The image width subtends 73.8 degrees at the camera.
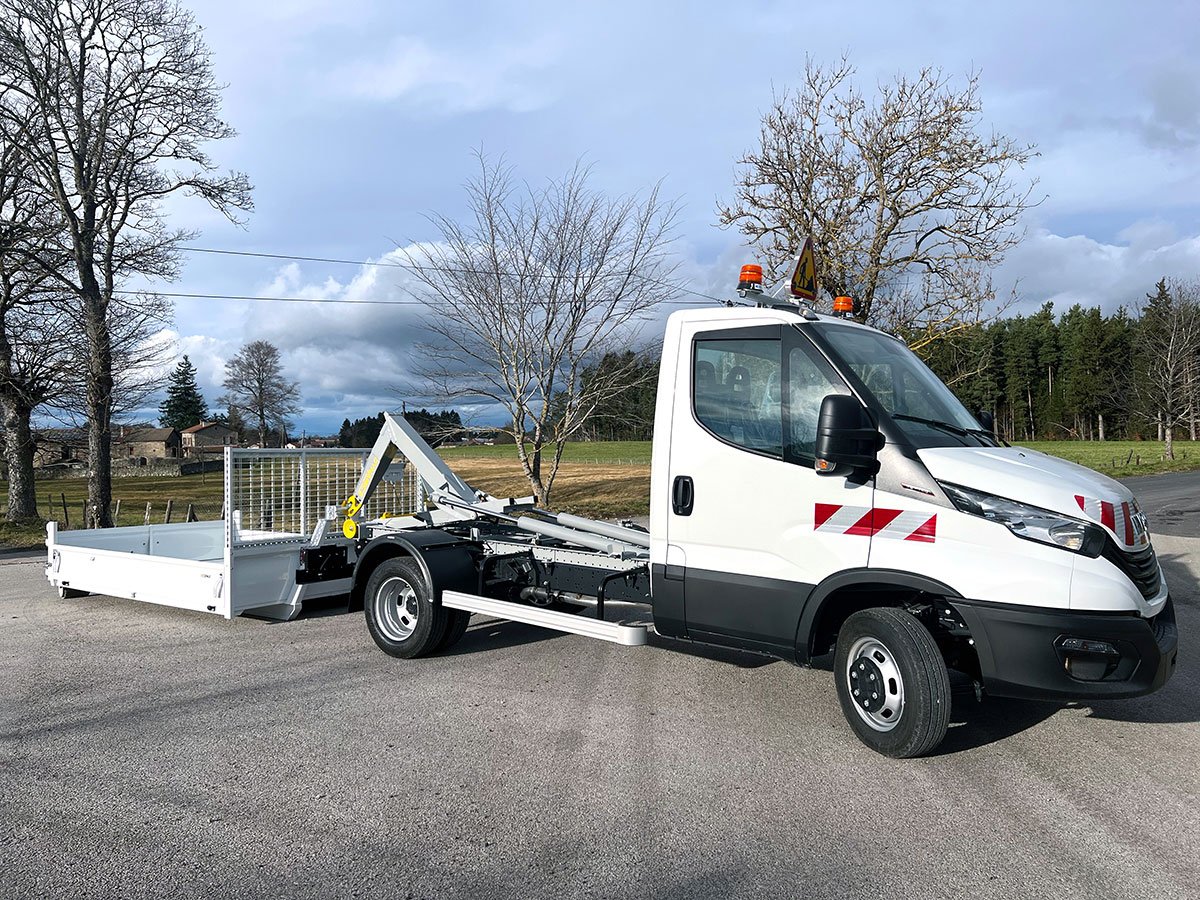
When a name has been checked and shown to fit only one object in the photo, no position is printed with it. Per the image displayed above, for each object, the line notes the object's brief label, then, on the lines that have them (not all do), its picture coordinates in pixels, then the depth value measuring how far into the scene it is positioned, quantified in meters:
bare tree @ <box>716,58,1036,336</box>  16.44
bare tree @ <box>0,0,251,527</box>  19.14
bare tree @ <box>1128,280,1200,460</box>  46.47
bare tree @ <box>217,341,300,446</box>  72.00
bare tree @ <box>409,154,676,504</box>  16.70
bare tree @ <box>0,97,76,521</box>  19.02
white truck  3.81
